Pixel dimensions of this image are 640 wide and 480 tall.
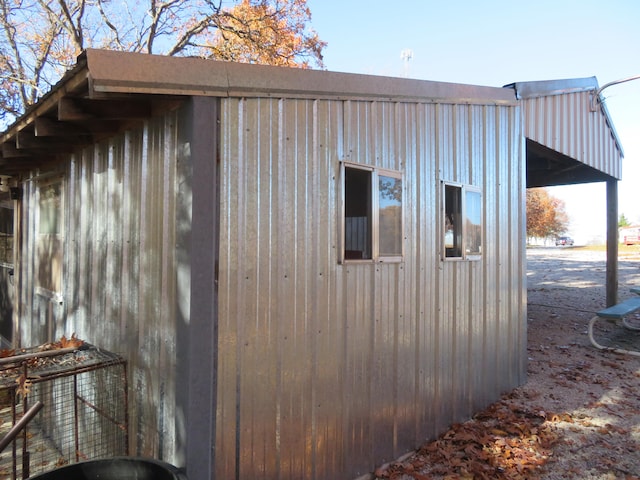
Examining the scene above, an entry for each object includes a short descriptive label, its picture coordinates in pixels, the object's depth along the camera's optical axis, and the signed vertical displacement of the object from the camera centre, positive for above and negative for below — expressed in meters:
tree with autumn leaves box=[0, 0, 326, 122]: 14.22 +7.50
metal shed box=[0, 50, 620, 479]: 2.60 -0.06
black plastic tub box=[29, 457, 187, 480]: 2.18 -1.20
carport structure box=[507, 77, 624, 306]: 6.29 +1.82
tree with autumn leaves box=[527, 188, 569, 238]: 47.17 +3.52
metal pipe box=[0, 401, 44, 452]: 2.00 -0.85
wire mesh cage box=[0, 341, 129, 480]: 2.98 -1.39
